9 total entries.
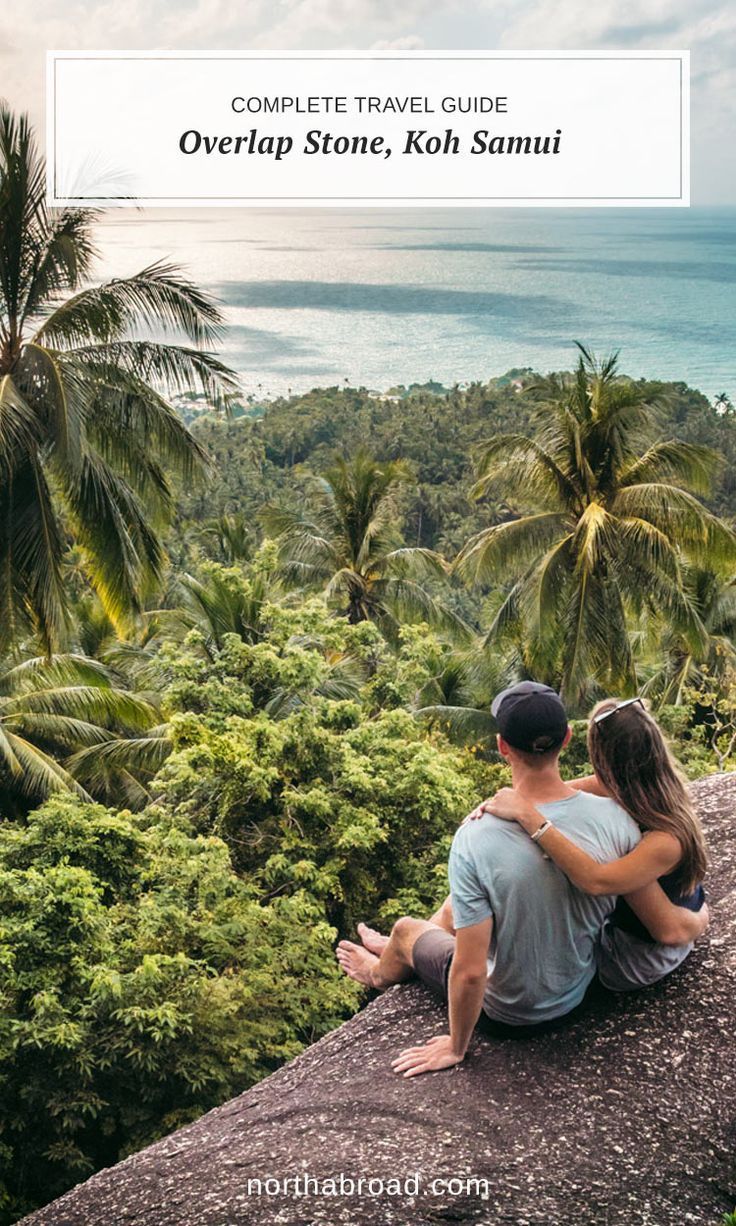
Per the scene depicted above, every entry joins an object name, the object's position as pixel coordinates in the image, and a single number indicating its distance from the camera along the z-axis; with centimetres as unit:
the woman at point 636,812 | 371
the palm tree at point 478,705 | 1984
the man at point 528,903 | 372
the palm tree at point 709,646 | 1867
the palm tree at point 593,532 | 1538
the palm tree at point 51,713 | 1461
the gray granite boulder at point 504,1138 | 369
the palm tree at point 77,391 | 1080
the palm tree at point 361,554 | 2161
